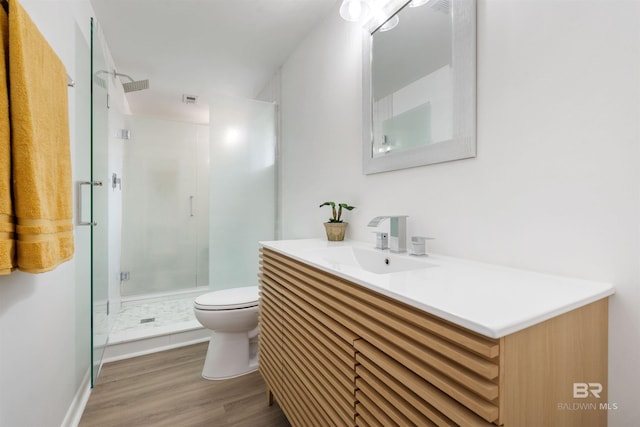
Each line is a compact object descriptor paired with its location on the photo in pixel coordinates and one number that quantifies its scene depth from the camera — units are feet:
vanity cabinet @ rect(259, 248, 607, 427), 1.65
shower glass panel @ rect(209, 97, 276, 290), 7.79
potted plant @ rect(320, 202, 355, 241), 5.37
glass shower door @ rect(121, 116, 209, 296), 11.37
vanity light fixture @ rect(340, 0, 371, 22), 4.77
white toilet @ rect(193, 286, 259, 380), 5.98
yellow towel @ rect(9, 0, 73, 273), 2.58
